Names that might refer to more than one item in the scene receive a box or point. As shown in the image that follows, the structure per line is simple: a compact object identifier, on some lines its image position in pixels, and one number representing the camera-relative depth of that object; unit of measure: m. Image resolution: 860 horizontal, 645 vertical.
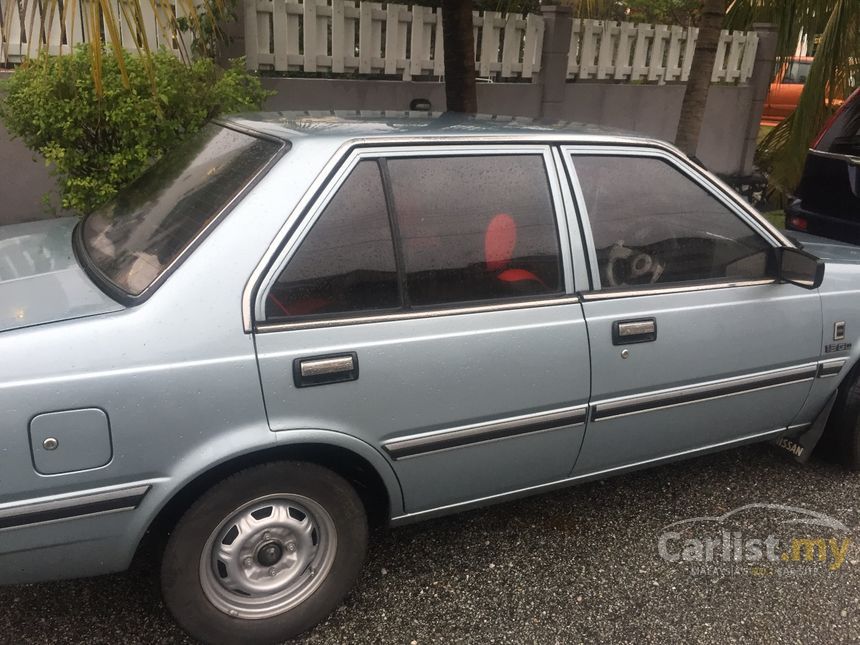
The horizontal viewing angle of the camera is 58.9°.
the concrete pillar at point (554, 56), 7.79
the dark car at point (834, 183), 5.13
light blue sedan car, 2.07
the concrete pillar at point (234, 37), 6.01
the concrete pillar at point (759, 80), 9.64
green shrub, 4.15
